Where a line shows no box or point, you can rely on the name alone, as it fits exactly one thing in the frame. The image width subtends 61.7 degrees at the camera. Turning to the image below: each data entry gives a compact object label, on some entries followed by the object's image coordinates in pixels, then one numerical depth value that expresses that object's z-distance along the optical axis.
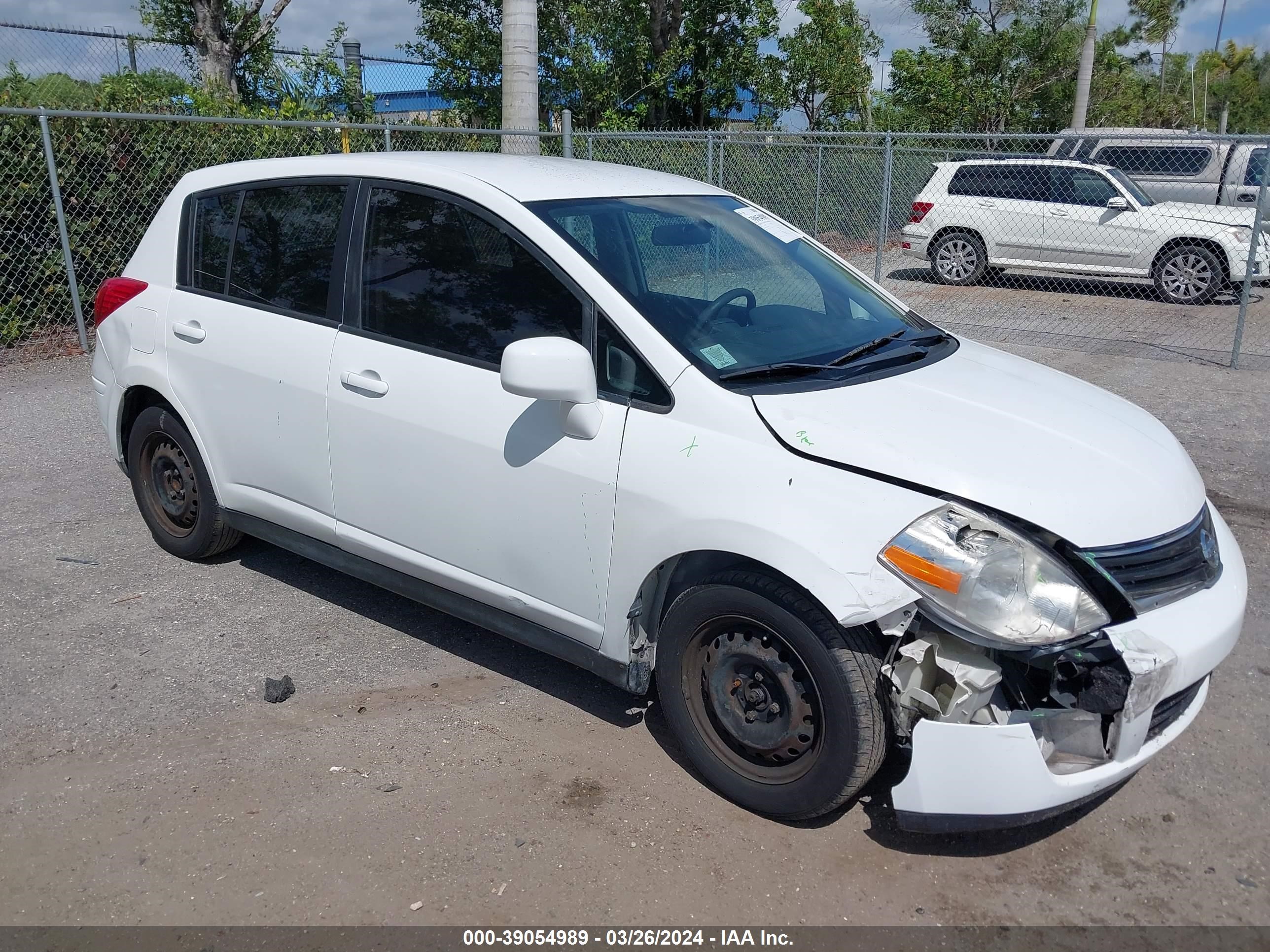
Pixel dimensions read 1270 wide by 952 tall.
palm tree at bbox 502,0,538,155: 10.75
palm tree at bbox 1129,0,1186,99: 39.19
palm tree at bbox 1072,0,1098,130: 23.75
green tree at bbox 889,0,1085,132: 25.91
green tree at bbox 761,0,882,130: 20.95
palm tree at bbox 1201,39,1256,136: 68.88
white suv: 12.98
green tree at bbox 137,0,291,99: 16.25
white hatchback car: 2.74
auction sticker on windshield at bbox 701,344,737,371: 3.25
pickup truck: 15.48
